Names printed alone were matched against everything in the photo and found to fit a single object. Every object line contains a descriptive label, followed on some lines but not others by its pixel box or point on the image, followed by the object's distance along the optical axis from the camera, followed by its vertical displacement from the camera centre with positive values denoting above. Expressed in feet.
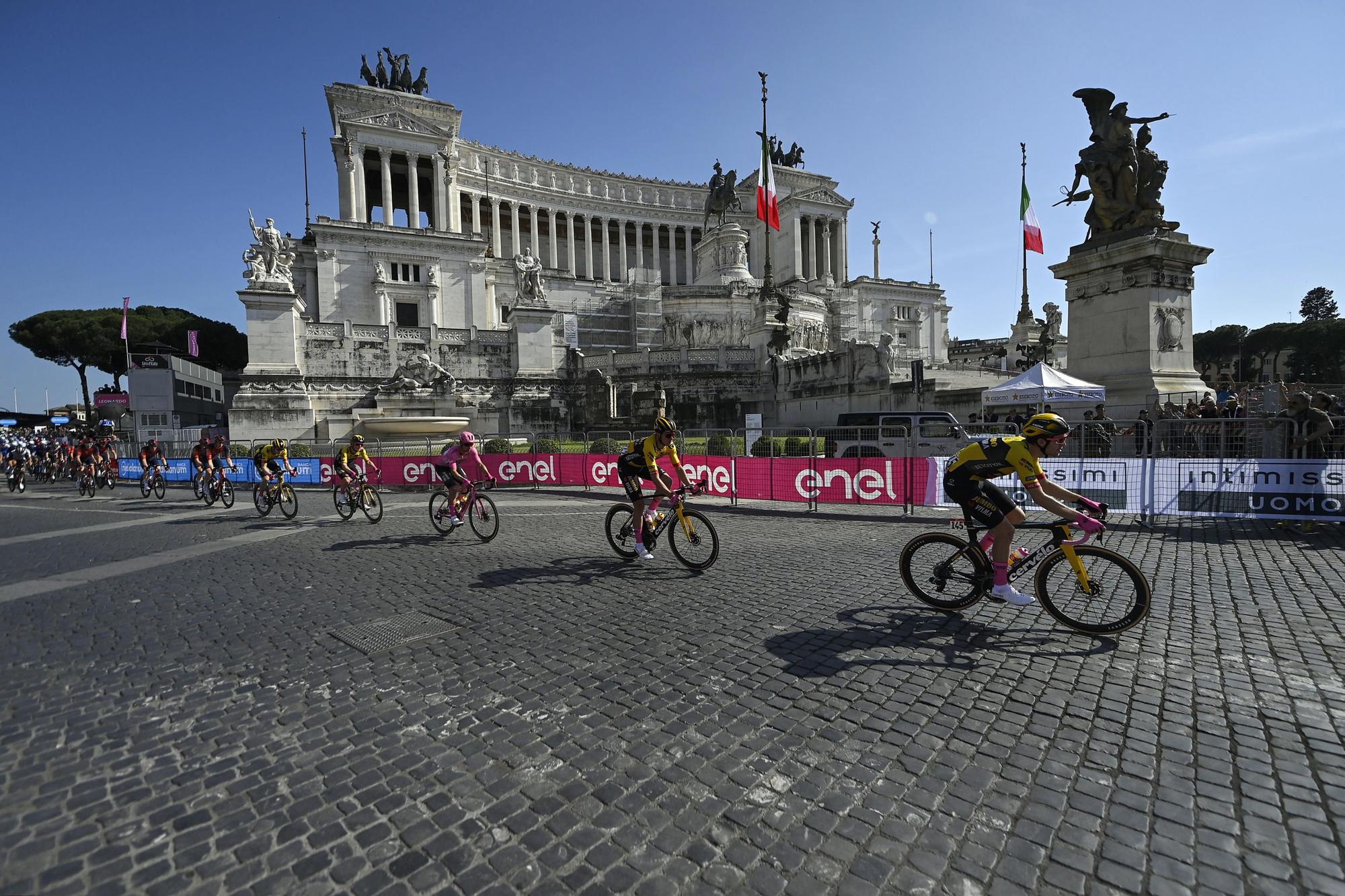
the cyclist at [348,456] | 39.96 -1.25
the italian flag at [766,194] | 112.16 +45.95
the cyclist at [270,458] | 43.60 -1.32
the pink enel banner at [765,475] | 40.81 -3.69
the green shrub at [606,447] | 66.80 -1.71
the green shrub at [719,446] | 59.21 -1.56
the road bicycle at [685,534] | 25.14 -4.59
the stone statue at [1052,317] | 149.48 +27.59
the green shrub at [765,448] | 57.40 -1.86
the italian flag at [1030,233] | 113.80 +37.25
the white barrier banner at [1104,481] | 34.83 -3.58
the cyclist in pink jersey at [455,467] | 33.14 -1.75
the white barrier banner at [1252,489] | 30.48 -3.84
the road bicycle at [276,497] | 43.09 -4.22
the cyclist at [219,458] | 51.13 -1.47
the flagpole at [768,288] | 122.93 +29.99
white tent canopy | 48.52 +2.76
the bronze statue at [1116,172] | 52.01 +22.37
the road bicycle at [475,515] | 32.78 -4.49
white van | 42.47 -0.93
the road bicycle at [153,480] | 58.65 -3.71
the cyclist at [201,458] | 51.31 -1.46
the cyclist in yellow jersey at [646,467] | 25.75 -1.57
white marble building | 107.96 +45.36
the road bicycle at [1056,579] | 16.87 -4.95
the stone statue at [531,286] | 116.98 +29.85
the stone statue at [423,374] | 108.68 +11.72
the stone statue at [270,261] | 101.45 +31.38
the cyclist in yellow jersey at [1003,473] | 16.83 -1.79
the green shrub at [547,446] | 69.46 -1.46
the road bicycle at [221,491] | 50.16 -4.27
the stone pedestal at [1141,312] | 49.78 +9.46
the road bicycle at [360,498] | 39.45 -4.01
